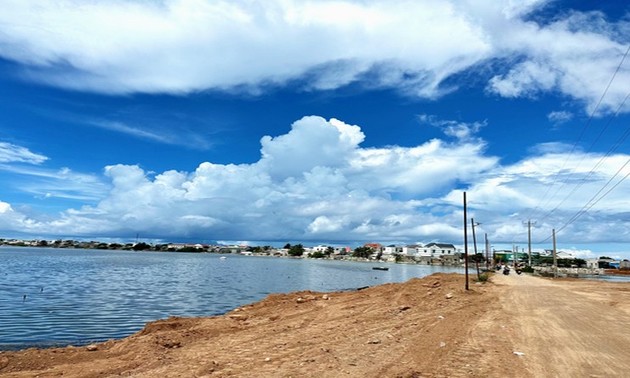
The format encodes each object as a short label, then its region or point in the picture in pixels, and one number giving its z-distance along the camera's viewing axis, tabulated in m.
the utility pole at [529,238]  101.07
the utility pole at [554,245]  77.75
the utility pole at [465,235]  35.56
